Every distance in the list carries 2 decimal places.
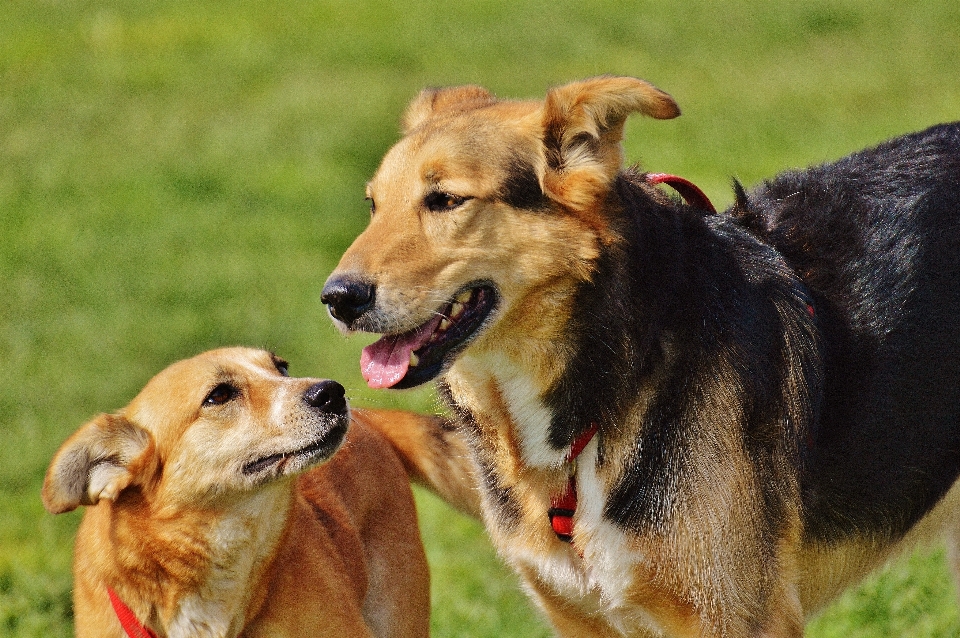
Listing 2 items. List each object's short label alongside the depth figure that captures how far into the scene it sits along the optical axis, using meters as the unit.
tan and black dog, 7.90
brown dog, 8.87
